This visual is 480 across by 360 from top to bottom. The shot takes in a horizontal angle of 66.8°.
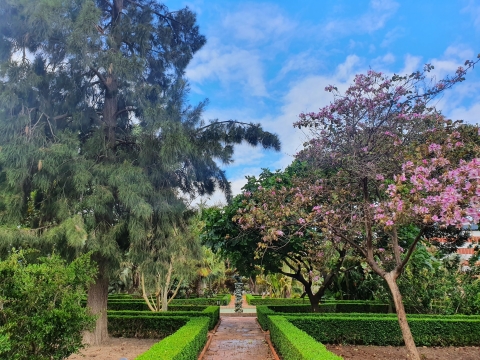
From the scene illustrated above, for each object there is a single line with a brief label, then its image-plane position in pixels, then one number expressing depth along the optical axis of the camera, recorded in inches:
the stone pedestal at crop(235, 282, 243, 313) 676.3
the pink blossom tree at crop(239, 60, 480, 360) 172.7
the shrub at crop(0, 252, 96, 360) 149.4
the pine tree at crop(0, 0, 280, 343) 244.2
